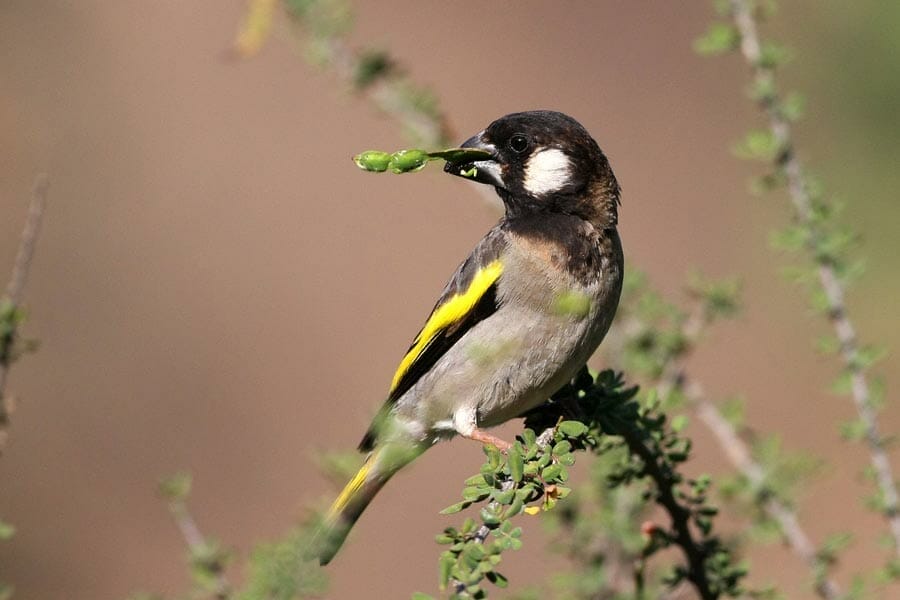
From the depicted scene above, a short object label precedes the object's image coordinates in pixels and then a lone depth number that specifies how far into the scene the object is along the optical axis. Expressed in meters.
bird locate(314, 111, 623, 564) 6.44
